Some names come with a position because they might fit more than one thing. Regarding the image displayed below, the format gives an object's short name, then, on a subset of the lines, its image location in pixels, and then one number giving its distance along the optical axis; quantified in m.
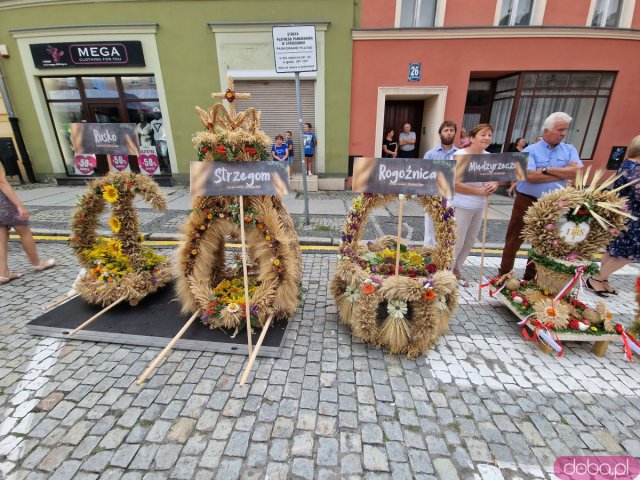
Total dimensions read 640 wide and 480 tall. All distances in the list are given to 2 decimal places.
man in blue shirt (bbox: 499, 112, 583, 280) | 3.26
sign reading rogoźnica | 2.54
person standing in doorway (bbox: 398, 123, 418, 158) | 9.08
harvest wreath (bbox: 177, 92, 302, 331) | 2.71
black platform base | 2.75
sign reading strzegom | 2.43
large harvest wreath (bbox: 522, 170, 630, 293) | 2.59
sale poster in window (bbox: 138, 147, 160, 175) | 9.85
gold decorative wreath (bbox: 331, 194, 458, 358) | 2.65
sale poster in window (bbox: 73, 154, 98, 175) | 9.84
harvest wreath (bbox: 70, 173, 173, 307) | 3.18
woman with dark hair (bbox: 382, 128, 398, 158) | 9.33
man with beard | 3.77
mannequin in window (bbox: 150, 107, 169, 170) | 9.49
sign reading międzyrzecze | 3.10
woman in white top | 3.38
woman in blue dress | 3.28
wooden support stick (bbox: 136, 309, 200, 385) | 2.38
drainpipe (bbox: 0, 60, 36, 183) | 9.02
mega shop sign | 8.55
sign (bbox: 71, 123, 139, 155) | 3.20
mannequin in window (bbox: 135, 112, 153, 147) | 9.55
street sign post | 4.86
